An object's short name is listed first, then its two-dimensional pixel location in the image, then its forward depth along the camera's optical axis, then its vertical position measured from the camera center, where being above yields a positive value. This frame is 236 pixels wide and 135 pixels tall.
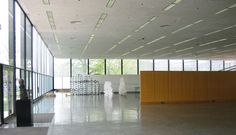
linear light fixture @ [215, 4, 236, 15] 11.04 +2.28
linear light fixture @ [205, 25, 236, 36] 15.46 +2.19
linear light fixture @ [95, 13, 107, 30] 12.54 +2.28
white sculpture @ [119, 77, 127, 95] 29.54 -1.28
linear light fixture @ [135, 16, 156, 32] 13.24 +2.25
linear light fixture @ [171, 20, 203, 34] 14.19 +2.23
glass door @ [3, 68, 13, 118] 10.24 -0.51
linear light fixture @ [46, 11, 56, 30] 12.32 +2.33
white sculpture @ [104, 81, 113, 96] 28.60 -1.31
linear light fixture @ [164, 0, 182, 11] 10.38 +2.30
